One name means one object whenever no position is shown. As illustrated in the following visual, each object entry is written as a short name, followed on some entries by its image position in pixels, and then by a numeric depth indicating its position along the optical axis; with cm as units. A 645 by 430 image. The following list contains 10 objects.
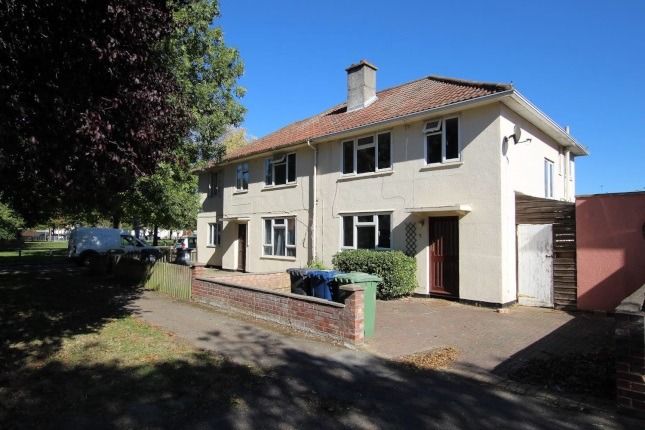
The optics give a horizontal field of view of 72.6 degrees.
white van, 2273
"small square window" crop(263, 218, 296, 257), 1752
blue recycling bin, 948
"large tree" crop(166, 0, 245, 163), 1464
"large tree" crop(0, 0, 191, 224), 563
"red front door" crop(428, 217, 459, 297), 1211
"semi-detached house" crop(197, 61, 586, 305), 1143
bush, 1198
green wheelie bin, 762
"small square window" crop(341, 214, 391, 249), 1380
